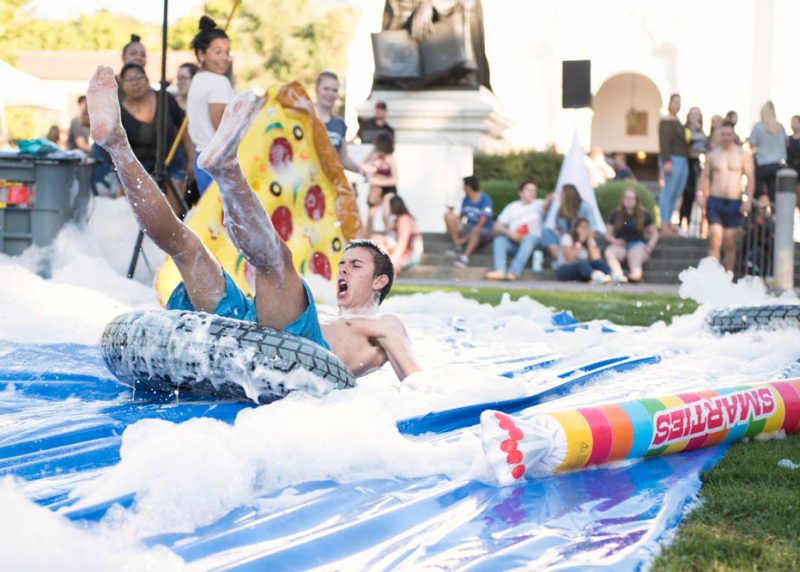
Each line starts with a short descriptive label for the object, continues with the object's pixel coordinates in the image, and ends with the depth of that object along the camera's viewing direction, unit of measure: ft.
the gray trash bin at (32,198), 32.45
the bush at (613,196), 56.75
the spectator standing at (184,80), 36.84
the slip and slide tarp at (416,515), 9.52
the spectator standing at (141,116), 31.50
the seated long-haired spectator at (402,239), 49.37
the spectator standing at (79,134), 45.01
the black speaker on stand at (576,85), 71.51
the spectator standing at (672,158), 56.44
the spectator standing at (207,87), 27.45
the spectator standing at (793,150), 55.72
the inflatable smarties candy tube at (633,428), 11.74
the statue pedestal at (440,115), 61.41
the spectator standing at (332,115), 32.78
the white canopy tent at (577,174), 54.08
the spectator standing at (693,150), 57.77
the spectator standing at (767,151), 53.21
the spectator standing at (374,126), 55.93
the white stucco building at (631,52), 95.14
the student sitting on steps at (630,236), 49.32
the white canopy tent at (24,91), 65.51
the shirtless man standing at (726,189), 44.91
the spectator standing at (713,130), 45.52
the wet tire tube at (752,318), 23.63
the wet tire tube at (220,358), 14.93
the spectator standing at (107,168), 33.94
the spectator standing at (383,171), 49.26
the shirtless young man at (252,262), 14.62
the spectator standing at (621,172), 66.54
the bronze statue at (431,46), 62.28
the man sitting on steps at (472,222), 51.98
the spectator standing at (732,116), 54.15
